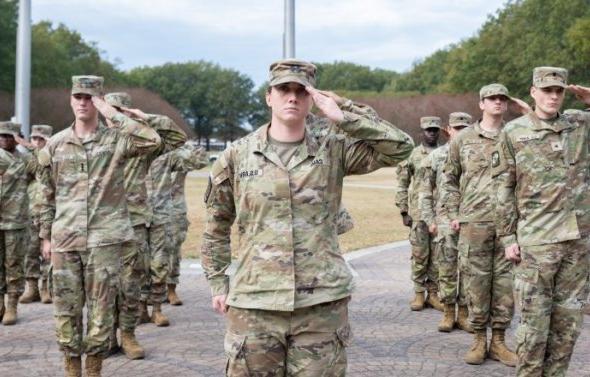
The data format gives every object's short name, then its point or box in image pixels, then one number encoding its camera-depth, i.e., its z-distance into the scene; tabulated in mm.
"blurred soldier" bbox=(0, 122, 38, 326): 8609
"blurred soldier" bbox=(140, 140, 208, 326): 8342
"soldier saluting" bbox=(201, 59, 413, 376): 3770
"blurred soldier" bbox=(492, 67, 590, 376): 5305
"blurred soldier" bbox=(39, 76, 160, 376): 5875
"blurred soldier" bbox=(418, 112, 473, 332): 8070
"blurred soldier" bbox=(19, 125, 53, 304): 9764
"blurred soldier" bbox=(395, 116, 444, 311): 9219
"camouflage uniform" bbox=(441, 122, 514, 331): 6684
